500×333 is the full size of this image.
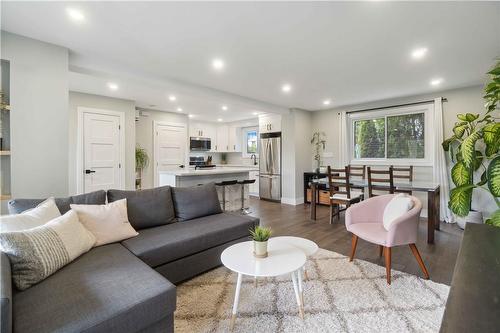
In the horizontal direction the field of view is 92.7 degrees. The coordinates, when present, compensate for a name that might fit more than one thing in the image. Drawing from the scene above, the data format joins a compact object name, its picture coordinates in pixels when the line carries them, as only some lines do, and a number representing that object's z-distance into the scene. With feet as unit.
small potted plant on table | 5.76
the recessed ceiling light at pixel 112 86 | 13.31
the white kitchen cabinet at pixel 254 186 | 23.22
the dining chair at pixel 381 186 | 11.84
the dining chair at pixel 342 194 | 13.19
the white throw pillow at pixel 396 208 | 7.77
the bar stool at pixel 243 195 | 16.38
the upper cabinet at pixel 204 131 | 24.48
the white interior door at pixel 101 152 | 15.40
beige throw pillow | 6.66
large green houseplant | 7.47
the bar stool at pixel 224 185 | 15.21
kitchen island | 13.71
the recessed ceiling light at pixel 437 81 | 12.24
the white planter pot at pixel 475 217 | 11.37
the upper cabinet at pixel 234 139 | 26.40
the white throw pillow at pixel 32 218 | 5.10
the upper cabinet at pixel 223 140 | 26.81
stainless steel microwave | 24.12
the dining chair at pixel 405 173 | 13.67
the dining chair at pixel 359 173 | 15.39
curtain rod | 14.20
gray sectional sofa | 3.70
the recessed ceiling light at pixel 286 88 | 13.41
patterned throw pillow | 4.38
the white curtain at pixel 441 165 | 13.92
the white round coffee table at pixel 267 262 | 5.18
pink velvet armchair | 7.16
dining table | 10.60
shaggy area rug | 5.39
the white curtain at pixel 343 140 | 18.40
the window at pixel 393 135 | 15.31
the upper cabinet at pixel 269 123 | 20.72
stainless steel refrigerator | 20.75
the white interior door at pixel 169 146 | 20.04
